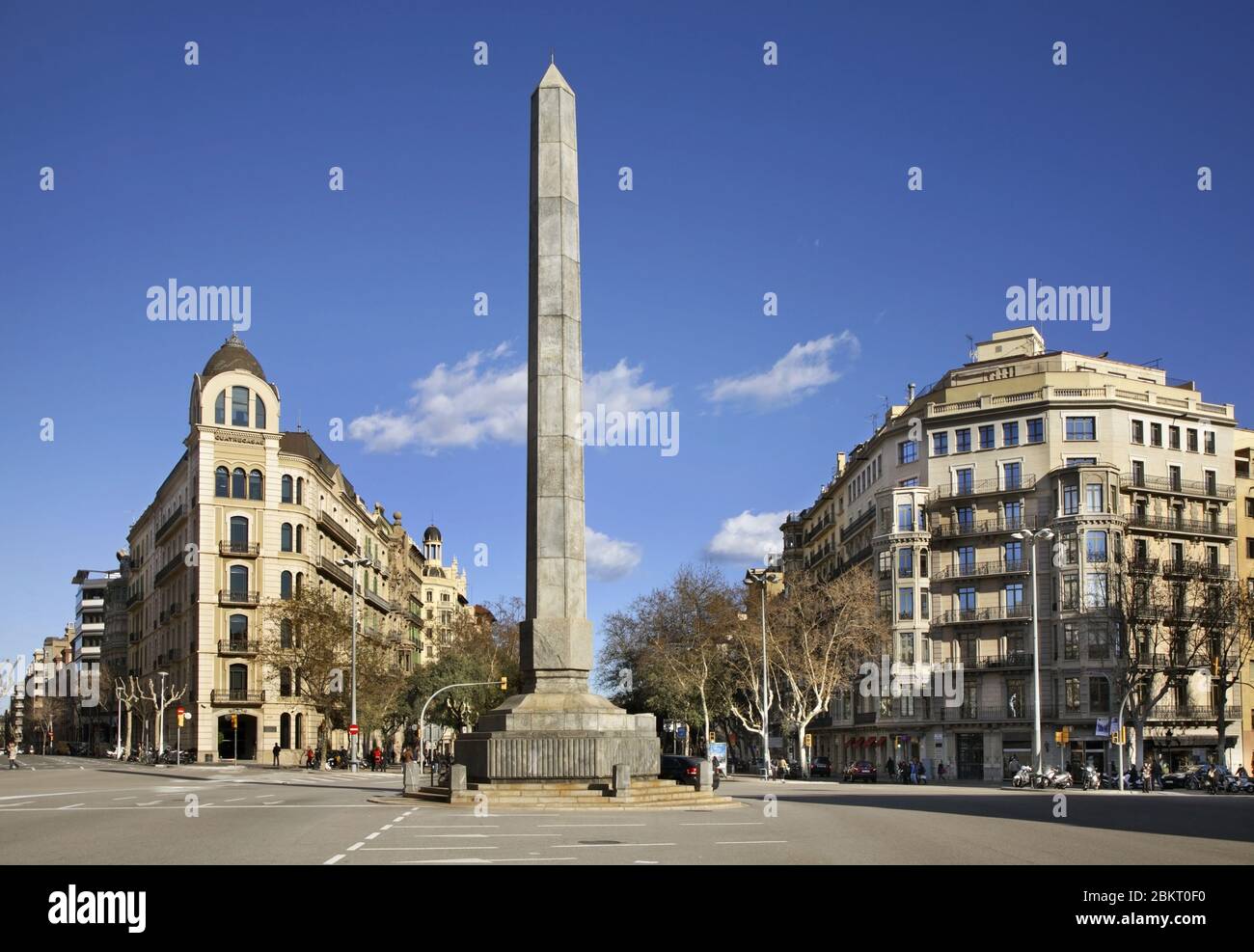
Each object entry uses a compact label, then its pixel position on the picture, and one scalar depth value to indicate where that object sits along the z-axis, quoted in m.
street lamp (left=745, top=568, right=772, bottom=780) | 62.41
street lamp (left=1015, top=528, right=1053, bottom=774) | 57.56
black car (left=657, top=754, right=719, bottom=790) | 41.69
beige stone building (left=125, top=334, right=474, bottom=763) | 81.75
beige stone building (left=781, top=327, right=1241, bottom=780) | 72.44
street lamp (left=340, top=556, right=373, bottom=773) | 60.66
